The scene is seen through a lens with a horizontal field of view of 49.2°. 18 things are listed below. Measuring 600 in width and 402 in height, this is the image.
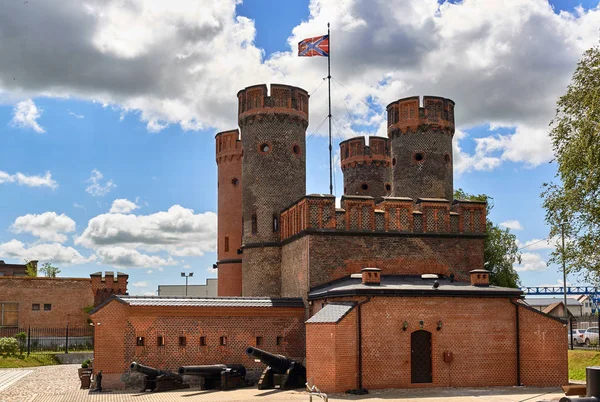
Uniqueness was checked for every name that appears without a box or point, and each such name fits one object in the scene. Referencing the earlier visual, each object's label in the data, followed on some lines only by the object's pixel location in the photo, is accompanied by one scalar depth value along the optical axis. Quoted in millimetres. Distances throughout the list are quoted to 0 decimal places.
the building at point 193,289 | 74938
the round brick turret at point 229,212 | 39594
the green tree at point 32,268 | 61844
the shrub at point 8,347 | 36562
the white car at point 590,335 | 38047
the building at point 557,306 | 68938
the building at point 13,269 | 74938
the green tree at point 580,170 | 23500
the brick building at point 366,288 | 23000
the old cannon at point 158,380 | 23750
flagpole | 33656
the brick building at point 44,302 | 45750
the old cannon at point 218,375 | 23922
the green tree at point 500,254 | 43938
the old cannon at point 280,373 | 23656
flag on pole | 33000
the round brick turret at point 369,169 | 43375
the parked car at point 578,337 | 39312
